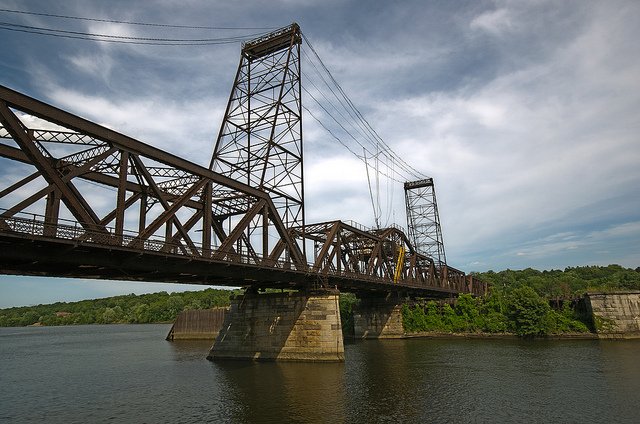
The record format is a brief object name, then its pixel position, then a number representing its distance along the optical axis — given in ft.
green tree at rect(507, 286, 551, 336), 185.61
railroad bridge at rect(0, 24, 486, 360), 65.00
